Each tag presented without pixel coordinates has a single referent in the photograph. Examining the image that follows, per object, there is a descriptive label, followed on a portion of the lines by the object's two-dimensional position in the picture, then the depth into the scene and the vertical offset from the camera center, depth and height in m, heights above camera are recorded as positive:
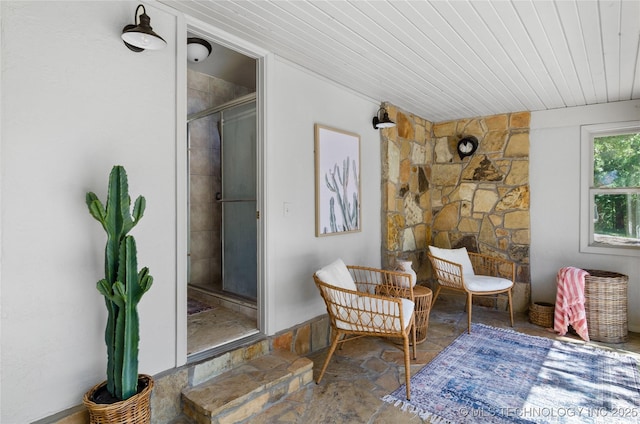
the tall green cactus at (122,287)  1.61 -0.36
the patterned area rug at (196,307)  3.21 -0.92
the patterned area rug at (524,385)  2.13 -1.22
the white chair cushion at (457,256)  3.87 -0.53
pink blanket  3.32 -0.91
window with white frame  3.64 +0.21
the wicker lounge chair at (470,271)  3.52 -0.71
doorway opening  3.05 +0.07
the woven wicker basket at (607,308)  3.29 -0.93
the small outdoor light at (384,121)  3.38 +0.83
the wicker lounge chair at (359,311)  2.34 -0.70
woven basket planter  1.54 -0.89
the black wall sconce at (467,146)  4.37 +0.77
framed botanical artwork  3.08 +0.25
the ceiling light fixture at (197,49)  2.83 +1.30
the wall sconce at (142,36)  1.67 +0.81
